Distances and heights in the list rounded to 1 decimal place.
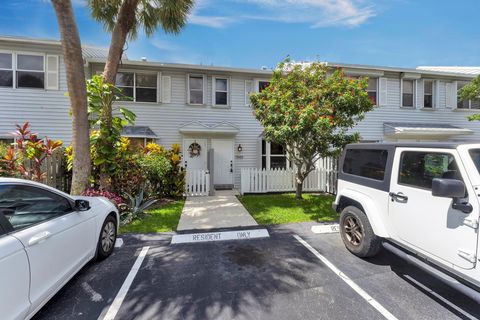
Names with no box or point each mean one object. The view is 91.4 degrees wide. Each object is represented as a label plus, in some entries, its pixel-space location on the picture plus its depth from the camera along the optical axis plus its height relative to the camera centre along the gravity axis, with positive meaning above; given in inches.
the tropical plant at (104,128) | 248.5 +32.9
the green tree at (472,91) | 436.1 +131.2
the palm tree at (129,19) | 267.9 +188.4
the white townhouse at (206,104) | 389.4 +104.4
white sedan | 82.4 -36.9
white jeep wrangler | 97.8 -24.9
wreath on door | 446.0 +16.9
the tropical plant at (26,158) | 237.0 -0.7
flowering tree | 271.4 +63.5
